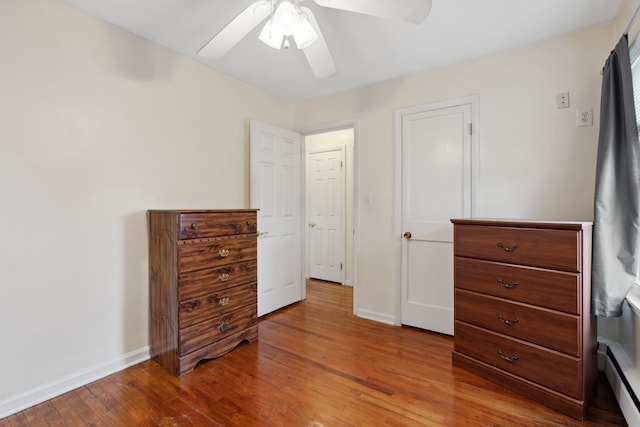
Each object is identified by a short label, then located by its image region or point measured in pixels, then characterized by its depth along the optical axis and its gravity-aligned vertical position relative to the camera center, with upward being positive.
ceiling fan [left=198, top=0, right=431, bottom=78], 1.29 +0.90
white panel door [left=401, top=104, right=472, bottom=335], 2.51 +0.07
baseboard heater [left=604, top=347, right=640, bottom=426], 1.40 -0.94
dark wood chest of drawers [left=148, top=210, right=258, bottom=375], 1.99 -0.53
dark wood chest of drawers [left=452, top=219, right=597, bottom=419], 1.60 -0.58
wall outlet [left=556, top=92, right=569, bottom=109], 2.10 +0.79
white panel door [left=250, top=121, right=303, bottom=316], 3.00 +0.00
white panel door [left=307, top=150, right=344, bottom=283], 4.33 -0.05
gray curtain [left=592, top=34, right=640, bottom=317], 1.57 +0.07
